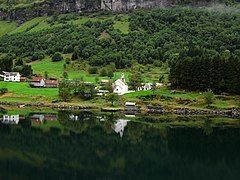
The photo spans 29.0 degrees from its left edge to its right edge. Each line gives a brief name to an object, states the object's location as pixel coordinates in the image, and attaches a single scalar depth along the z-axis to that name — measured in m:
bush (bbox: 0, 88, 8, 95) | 130.88
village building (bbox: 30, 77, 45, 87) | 139.51
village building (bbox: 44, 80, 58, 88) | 141.05
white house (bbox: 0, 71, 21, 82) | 151.93
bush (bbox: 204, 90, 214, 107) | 109.19
